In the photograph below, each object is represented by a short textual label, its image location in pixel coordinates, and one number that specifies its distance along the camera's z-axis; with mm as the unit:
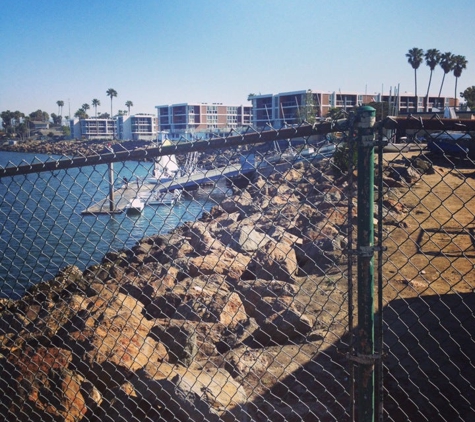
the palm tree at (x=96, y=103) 138800
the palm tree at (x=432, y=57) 65312
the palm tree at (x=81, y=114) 133550
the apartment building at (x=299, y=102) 67750
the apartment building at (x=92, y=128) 125438
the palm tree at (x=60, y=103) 155750
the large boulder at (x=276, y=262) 7355
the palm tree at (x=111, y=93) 122750
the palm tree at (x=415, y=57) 65625
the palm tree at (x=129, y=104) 133875
